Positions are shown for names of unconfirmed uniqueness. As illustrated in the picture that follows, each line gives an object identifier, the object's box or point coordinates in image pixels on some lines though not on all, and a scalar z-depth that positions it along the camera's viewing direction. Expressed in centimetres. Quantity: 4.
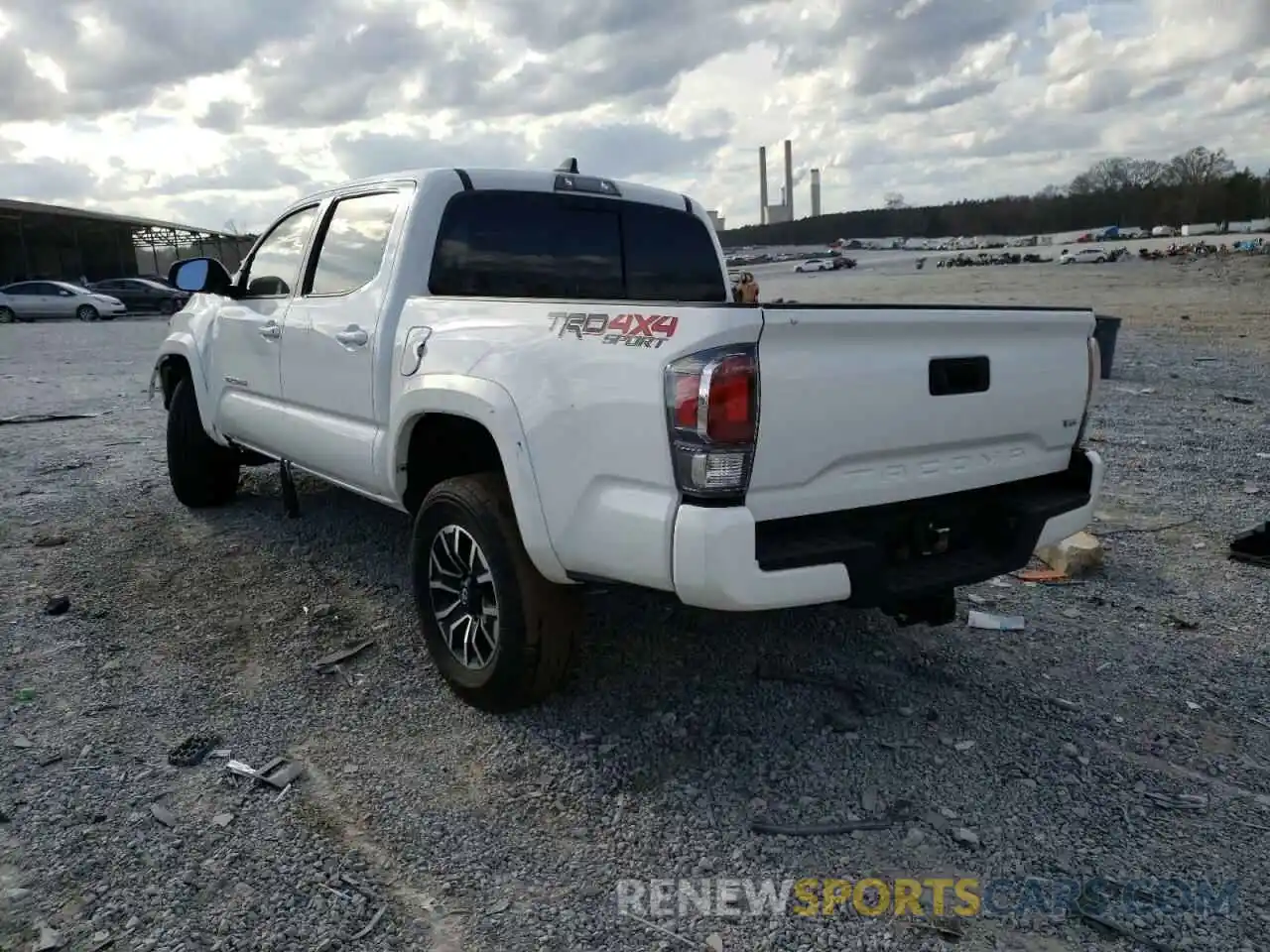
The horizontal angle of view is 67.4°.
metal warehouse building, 4522
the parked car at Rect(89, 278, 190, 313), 3375
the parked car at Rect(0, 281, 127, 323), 3073
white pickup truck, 267
